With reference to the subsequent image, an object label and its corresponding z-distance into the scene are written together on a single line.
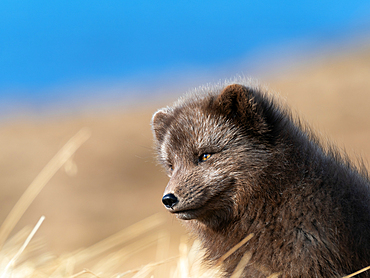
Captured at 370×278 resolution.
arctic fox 6.55
